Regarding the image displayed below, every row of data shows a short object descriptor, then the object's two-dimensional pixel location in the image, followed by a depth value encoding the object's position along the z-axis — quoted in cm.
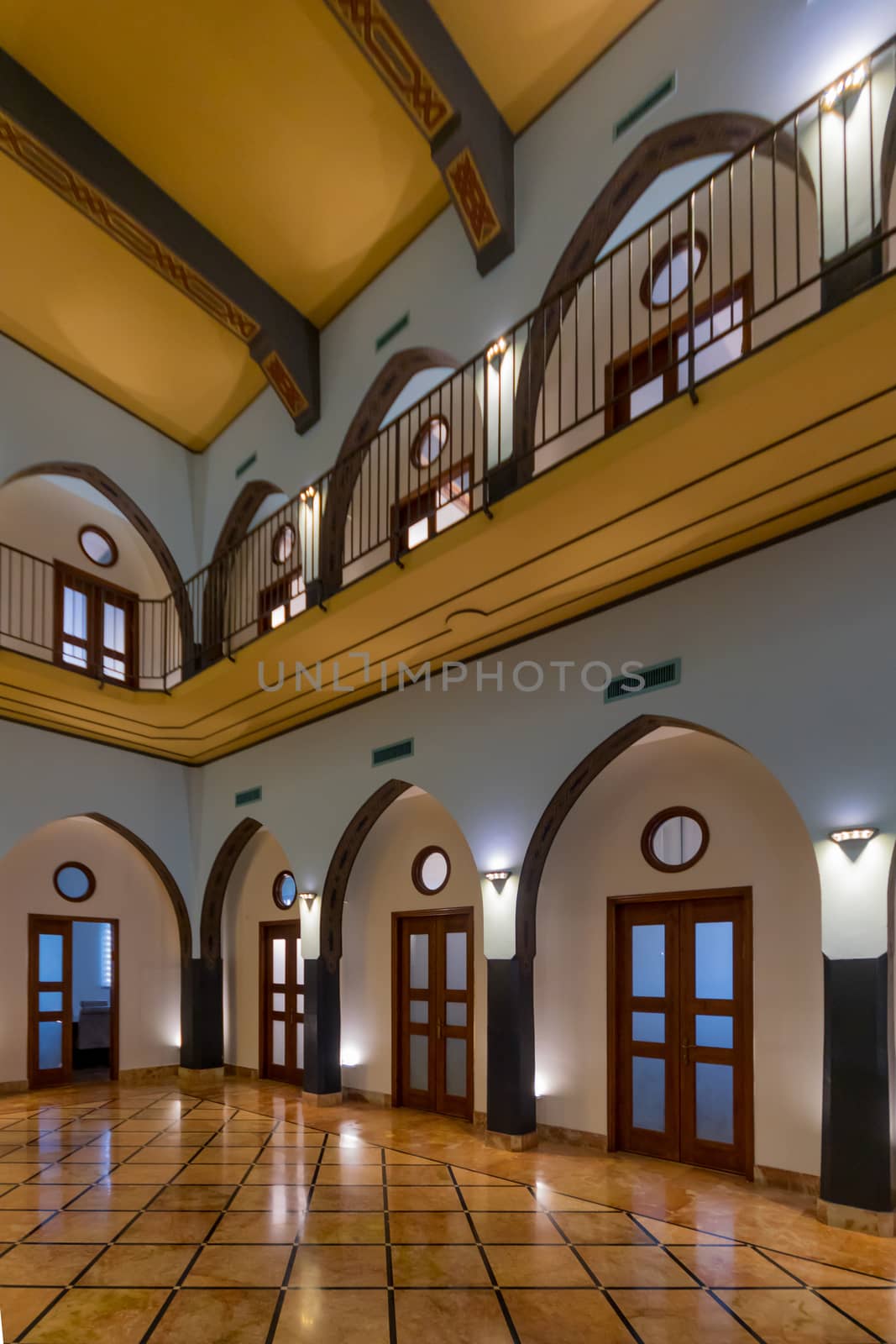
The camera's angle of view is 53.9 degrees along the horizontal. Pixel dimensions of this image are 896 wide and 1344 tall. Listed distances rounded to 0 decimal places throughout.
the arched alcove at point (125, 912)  1093
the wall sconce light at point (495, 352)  734
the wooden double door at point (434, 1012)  903
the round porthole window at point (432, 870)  952
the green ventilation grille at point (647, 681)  672
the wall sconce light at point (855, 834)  539
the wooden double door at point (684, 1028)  672
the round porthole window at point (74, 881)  1146
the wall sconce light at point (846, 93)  515
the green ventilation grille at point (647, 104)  655
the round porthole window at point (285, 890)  1145
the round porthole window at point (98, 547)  1193
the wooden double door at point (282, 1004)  1105
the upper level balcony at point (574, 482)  500
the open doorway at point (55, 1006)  1088
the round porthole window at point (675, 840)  724
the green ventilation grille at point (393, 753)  907
